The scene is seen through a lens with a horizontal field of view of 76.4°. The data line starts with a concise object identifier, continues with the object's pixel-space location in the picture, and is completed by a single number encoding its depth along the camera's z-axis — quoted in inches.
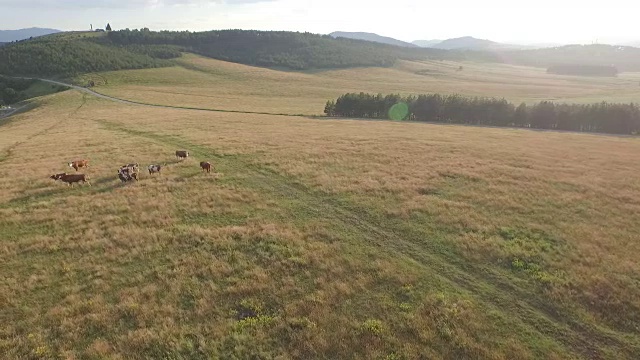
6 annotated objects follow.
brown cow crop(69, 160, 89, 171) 1320.1
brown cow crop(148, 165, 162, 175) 1286.9
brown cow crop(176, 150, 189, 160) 1471.5
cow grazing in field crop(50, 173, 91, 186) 1173.7
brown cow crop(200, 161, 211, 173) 1312.7
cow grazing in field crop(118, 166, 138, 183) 1209.4
